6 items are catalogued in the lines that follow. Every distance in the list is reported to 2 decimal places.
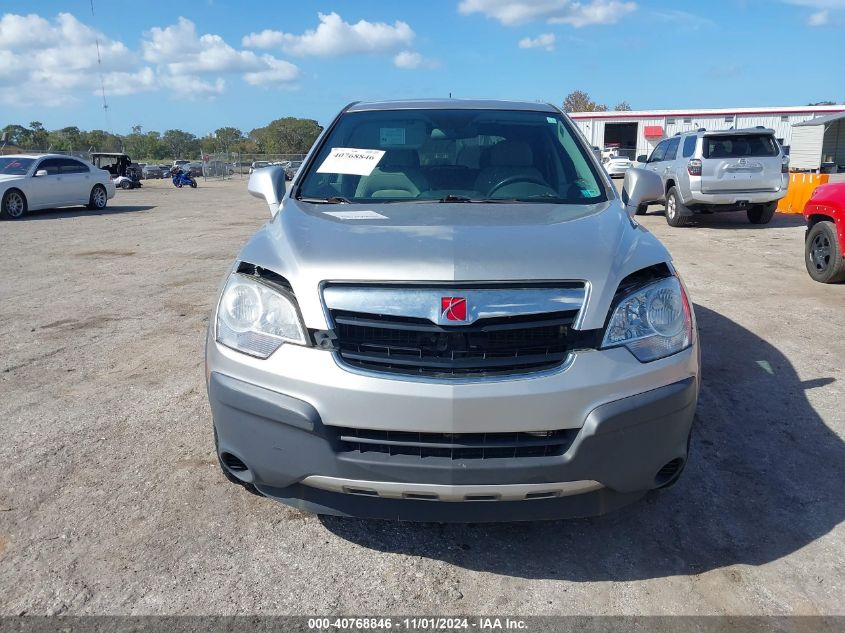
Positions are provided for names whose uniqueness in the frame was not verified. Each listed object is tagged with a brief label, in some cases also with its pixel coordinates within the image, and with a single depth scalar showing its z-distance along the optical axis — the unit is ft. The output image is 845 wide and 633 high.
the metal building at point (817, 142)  104.17
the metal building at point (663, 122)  155.53
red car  24.68
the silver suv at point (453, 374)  7.80
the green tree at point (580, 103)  337.93
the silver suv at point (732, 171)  43.21
